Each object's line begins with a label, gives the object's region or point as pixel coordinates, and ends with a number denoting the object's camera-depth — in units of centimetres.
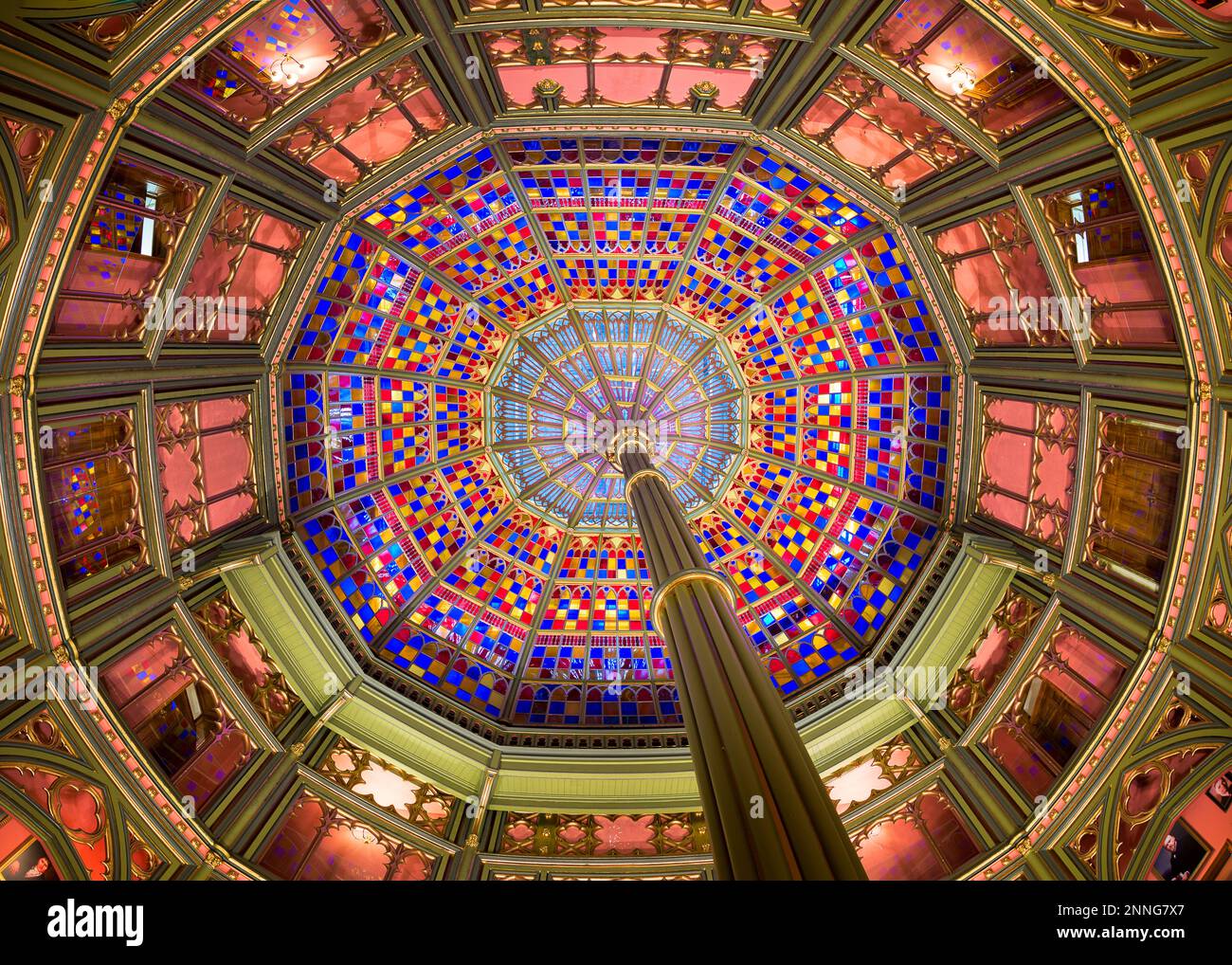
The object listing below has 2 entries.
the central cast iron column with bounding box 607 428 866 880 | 596
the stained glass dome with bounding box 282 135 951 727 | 1530
